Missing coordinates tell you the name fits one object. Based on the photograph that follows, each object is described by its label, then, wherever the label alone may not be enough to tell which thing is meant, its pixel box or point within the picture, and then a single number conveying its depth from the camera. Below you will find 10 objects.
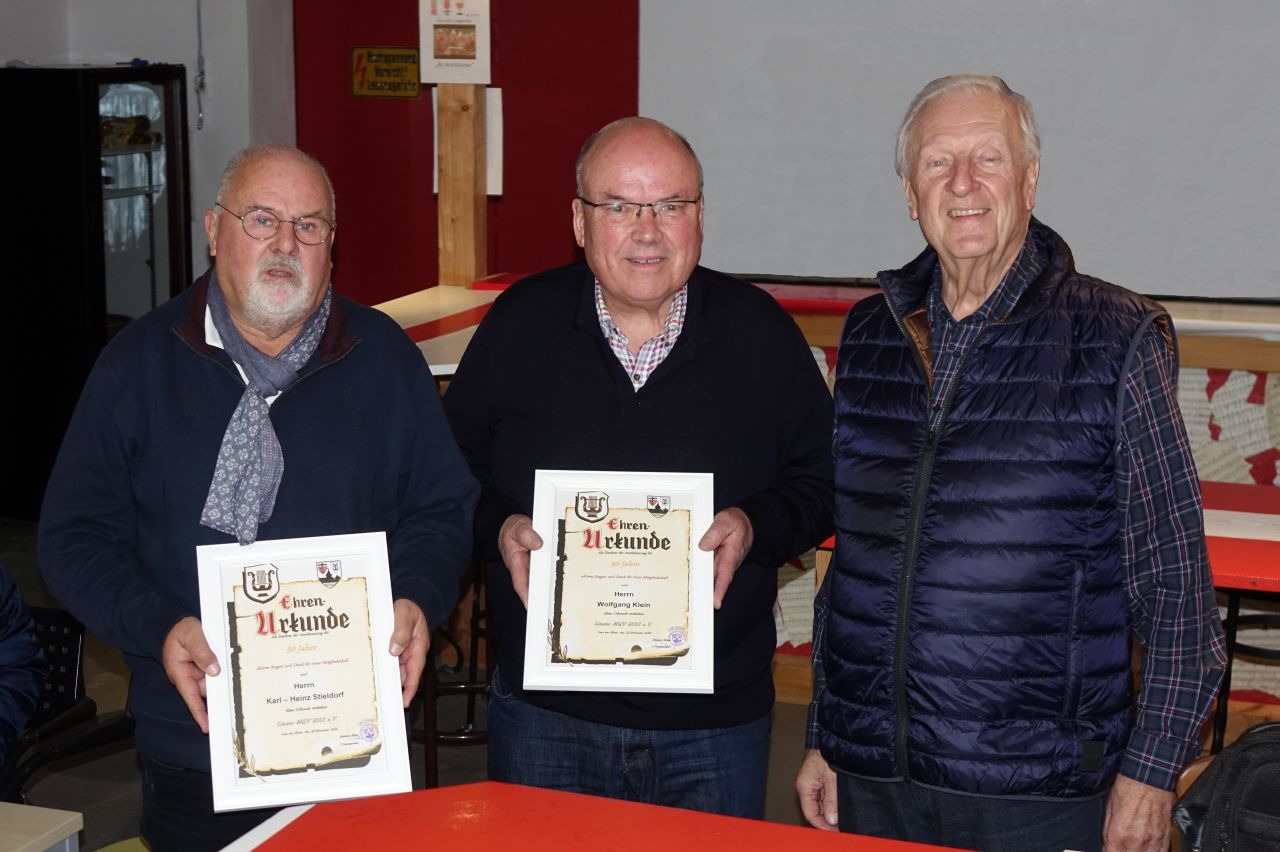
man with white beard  2.24
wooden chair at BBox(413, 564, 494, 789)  4.14
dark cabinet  7.04
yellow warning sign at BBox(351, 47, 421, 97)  7.58
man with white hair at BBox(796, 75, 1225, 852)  2.14
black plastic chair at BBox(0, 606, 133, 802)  3.18
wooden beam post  6.14
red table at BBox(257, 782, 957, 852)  2.04
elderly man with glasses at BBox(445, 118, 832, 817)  2.45
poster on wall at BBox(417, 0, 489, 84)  6.07
